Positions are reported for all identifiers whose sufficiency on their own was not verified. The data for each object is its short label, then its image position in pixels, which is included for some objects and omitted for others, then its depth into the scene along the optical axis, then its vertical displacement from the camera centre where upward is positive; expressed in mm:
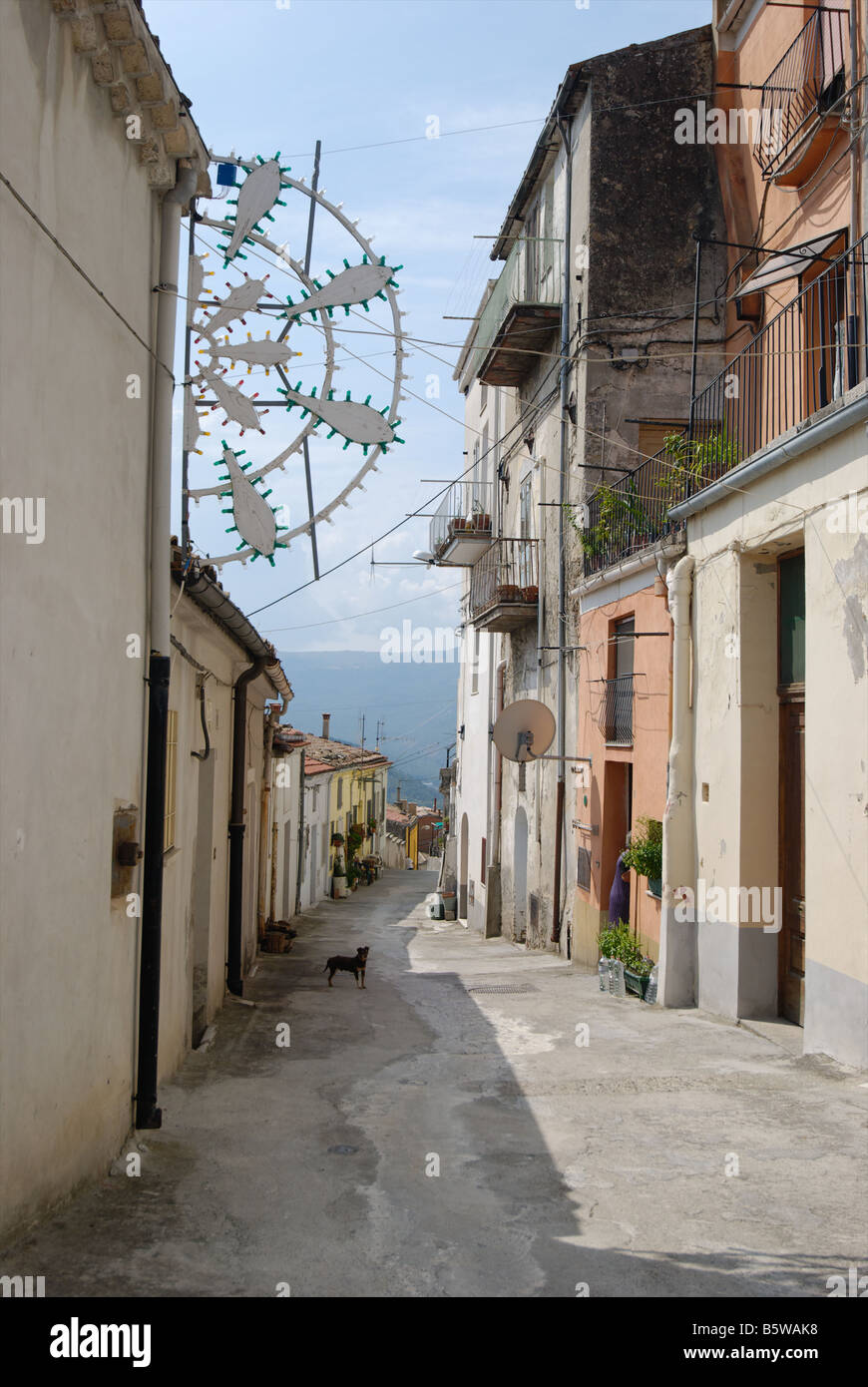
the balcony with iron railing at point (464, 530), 20906 +3572
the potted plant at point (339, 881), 36188 -5071
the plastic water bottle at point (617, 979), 11564 -2565
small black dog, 12336 -2599
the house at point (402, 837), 65750 -6809
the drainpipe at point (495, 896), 21500 -3227
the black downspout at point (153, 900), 6199 -986
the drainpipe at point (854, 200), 9010 +4582
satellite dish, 15141 -102
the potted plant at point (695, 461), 10430 +2496
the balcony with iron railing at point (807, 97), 10172 +5916
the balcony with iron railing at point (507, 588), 17797 +2158
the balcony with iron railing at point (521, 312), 16266 +5853
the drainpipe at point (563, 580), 15719 +2009
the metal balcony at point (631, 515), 12875 +2444
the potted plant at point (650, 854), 11234 -1276
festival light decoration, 5734 +1820
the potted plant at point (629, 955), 11305 -2393
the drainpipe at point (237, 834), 11641 -1151
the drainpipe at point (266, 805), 16250 -1229
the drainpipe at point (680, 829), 10406 -950
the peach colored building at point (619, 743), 11805 -221
